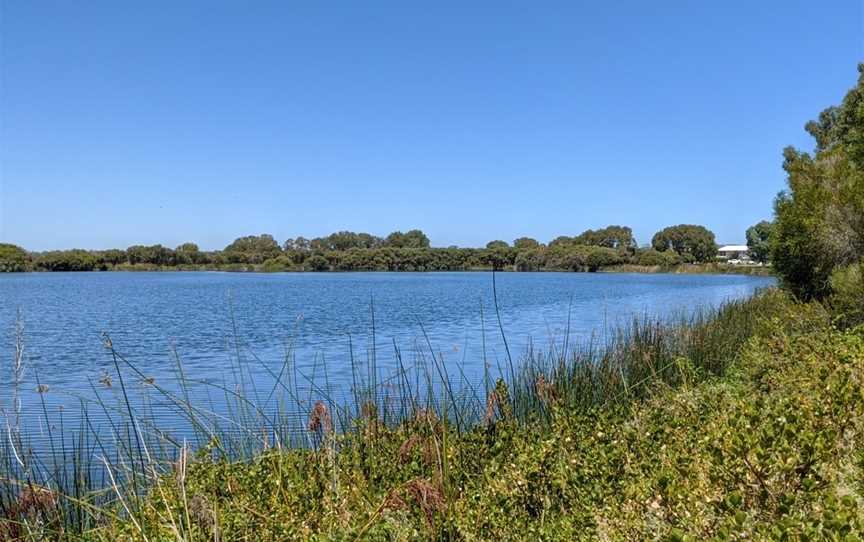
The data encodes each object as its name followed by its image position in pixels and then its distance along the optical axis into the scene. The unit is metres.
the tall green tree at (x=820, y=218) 12.30
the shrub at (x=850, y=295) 10.08
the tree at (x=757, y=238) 79.36
